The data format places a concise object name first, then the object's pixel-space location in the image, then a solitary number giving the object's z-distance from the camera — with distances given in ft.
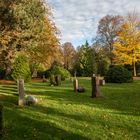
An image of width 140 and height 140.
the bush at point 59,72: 73.02
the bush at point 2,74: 76.88
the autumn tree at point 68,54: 172.35
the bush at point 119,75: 56.42
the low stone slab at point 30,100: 26.25
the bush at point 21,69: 59.28
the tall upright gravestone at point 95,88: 31.28
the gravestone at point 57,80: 50.42
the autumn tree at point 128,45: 84.88
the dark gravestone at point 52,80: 50.15
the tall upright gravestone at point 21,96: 25.74
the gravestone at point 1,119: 15.24
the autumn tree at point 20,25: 27.93
